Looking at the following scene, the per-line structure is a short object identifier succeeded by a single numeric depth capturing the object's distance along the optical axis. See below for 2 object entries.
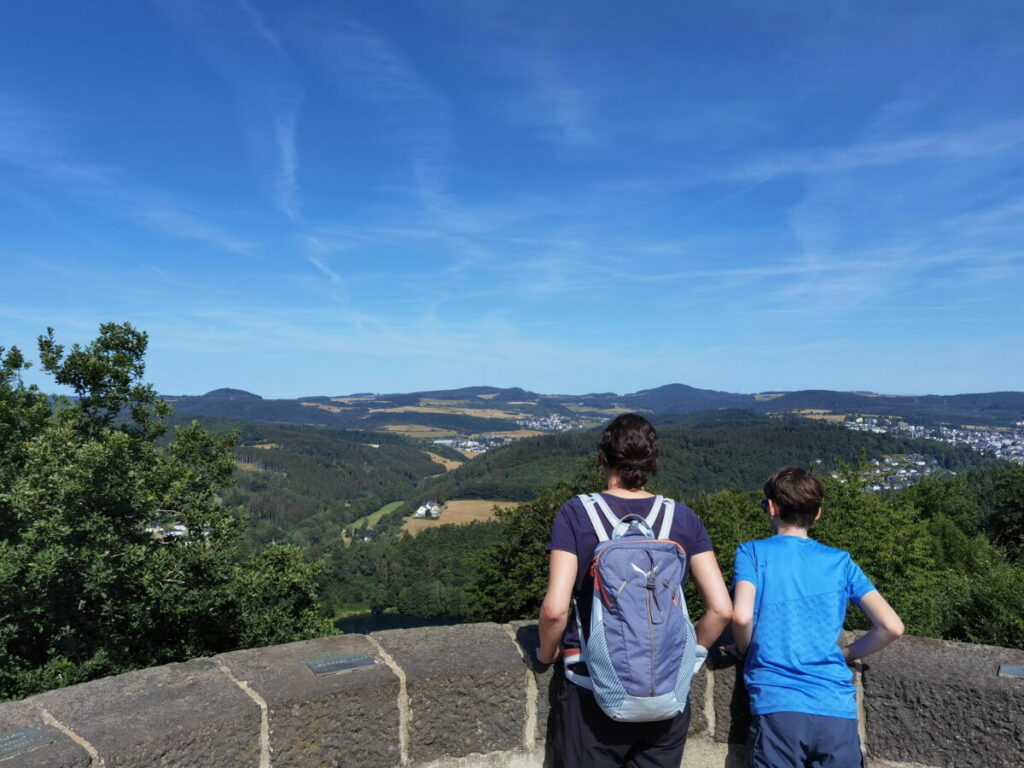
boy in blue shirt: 2.31
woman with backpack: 2.04
